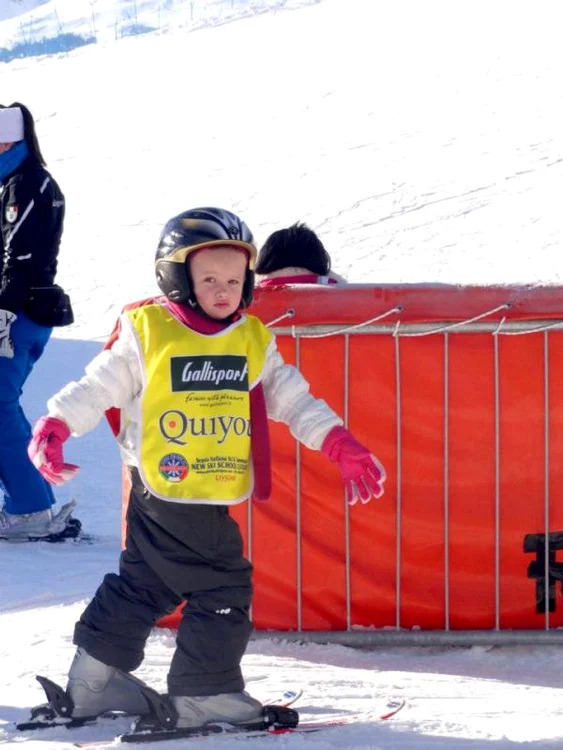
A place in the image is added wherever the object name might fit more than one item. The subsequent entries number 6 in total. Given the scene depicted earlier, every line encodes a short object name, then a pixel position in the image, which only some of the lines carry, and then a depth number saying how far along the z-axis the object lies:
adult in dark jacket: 12.56
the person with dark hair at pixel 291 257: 10.22
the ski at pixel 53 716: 7.50
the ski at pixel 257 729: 7.16
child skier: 7.35
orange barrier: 9.11
